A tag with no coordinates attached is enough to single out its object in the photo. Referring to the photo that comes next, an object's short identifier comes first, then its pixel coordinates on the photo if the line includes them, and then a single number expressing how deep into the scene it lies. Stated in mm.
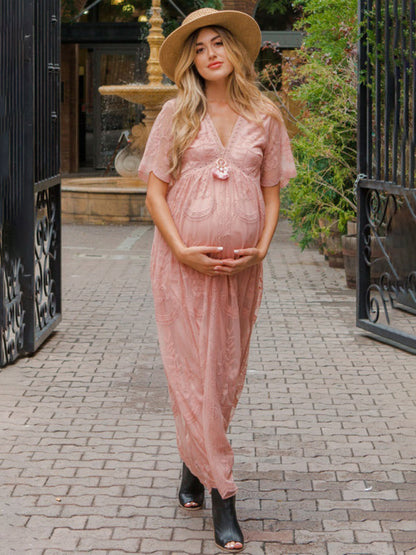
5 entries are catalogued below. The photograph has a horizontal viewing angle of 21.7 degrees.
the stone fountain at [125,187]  17469
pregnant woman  4352
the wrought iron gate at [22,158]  7402
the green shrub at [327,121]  10945
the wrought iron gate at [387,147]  7836
